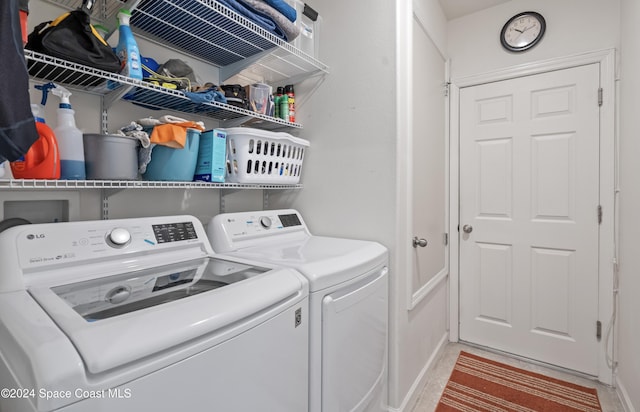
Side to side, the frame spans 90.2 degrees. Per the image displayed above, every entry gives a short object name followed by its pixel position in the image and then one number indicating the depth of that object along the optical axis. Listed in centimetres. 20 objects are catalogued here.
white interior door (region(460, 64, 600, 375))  220
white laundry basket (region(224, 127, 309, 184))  153
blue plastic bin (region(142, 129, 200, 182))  130
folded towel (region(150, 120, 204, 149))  123
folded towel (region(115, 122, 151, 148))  119
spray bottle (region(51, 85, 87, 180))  101
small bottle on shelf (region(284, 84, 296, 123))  193
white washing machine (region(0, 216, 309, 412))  57
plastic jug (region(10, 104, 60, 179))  93
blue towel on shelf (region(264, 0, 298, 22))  149
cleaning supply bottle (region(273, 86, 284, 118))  193
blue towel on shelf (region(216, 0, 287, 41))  135
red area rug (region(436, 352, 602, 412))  193
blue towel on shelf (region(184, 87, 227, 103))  135
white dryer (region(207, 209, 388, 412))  112
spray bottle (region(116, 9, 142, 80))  115
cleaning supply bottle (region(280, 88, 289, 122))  192
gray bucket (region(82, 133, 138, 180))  108
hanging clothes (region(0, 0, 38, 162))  72
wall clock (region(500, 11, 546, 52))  232
